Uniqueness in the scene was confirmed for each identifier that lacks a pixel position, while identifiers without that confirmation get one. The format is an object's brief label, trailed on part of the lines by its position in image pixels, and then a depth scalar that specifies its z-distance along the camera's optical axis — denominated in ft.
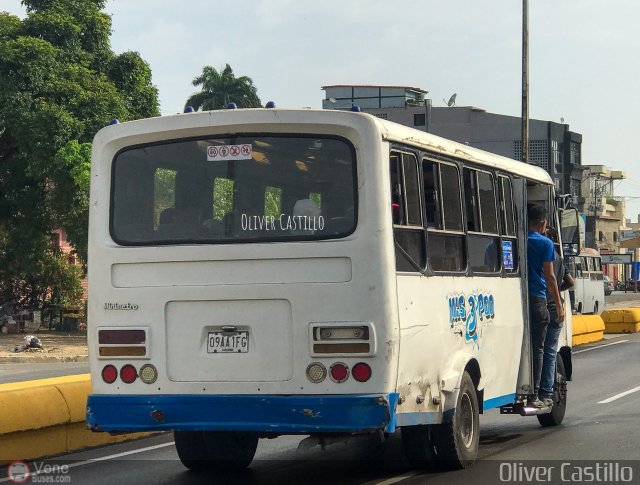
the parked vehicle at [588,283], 140.46
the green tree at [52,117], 111.04
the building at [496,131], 315.78
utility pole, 105.60
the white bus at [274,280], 26.71
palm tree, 264.11
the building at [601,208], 366.84
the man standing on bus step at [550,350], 37.96
